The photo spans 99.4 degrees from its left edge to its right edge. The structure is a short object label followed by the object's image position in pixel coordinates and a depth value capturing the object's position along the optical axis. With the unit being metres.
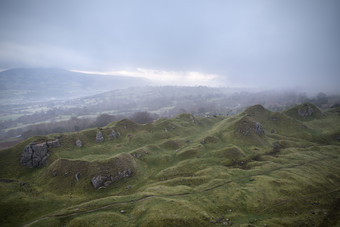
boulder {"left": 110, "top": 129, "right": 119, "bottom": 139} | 85.56
